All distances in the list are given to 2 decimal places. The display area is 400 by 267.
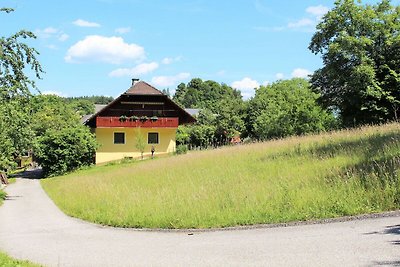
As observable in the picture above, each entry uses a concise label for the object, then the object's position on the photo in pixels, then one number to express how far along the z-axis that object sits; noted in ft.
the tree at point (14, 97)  72.74
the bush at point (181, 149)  156.99
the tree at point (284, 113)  165.78
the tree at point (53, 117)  222.89
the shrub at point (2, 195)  80.32
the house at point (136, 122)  166.40
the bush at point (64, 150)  150.71
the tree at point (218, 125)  238.89
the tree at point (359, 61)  123.44
